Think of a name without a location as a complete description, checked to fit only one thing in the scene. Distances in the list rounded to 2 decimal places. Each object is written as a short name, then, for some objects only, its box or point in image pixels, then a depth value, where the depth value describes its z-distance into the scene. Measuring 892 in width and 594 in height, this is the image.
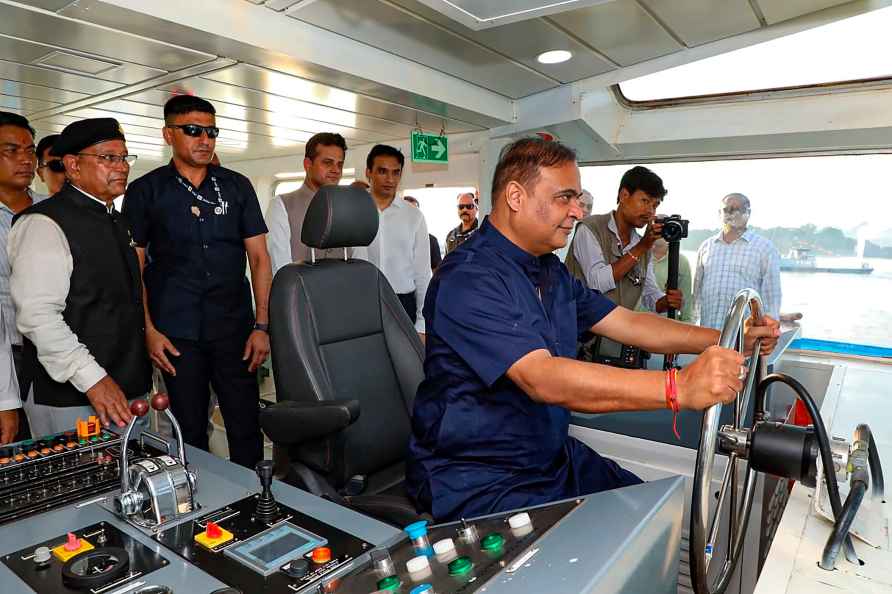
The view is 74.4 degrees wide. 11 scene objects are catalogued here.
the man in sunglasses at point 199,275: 2.30
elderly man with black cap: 1.61
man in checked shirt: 3.49
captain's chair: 1.54
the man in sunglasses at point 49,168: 3.01
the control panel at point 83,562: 0.79
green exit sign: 4.80
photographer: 2.83
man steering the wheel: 1.25
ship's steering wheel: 0.85
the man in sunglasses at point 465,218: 5.38
